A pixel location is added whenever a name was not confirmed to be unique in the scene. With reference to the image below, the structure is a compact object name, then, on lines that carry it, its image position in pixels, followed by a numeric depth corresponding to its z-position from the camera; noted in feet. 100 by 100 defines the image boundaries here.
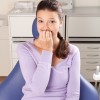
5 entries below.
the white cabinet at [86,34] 8.75
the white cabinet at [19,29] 8.80
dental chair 5.62
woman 4.61
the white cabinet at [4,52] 10.03
